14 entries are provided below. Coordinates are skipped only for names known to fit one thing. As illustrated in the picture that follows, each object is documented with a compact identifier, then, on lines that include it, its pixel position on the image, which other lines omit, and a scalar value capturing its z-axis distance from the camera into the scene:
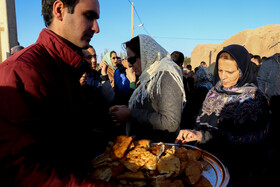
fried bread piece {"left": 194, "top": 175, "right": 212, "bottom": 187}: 1.10
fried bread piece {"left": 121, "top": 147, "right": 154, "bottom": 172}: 1.23
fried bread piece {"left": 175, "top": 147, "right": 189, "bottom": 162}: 1.35
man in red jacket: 0.74
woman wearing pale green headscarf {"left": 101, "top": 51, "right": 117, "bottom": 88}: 6.54
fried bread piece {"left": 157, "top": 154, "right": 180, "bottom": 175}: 1.18
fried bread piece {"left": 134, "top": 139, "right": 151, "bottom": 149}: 1.52
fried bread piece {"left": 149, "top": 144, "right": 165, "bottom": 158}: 1.34
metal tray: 1.14
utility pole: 20.06
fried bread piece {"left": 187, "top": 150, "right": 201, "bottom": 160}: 1.41
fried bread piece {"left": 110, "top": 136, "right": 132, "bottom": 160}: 1.33
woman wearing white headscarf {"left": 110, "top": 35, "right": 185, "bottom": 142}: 2.07
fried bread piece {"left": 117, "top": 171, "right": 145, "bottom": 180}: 1.14
